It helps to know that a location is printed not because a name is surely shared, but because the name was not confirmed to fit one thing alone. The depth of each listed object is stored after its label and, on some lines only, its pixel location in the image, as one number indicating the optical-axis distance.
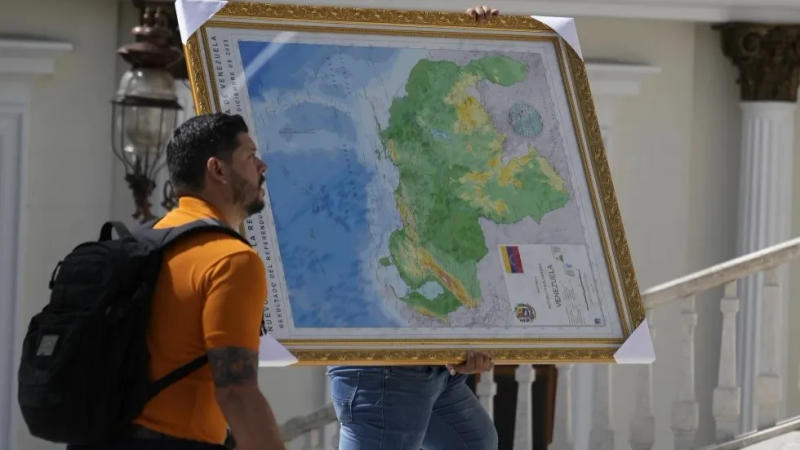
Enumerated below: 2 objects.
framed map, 7.21
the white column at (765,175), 16.01
